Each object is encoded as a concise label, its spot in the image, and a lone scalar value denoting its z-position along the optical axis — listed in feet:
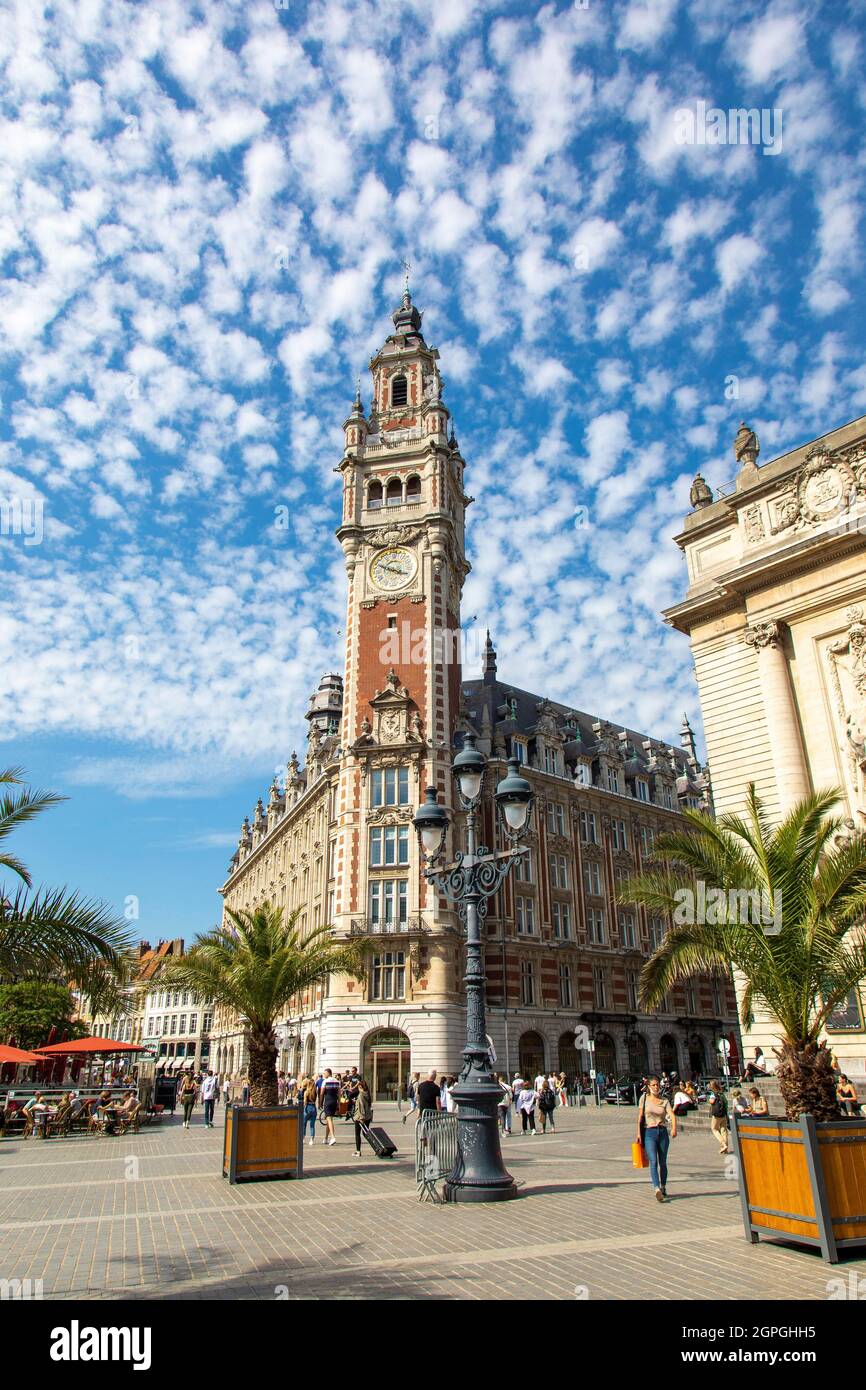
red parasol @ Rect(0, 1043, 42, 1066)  102.89
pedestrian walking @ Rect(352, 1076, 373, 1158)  67.36
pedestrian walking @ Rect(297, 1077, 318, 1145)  82.69
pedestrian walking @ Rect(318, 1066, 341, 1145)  78.68
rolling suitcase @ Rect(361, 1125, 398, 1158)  63.00
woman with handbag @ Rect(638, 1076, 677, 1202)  43.65
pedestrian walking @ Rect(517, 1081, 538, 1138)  89.56
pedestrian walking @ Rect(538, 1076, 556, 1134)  88.38
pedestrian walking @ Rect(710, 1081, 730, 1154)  69.36
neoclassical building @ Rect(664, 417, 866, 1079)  78.95
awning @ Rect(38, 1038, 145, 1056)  112.78
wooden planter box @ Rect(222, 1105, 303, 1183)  52.39
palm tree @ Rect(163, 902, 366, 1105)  66.03
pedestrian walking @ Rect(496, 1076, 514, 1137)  87.45
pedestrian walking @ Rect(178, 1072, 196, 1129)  104.58
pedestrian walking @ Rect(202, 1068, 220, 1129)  105.74
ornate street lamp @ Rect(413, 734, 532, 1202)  43.70
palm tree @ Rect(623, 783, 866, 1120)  40.24
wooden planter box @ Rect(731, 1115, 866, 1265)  29.22
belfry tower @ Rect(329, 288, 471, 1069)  136.26
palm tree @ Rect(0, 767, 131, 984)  35.50
